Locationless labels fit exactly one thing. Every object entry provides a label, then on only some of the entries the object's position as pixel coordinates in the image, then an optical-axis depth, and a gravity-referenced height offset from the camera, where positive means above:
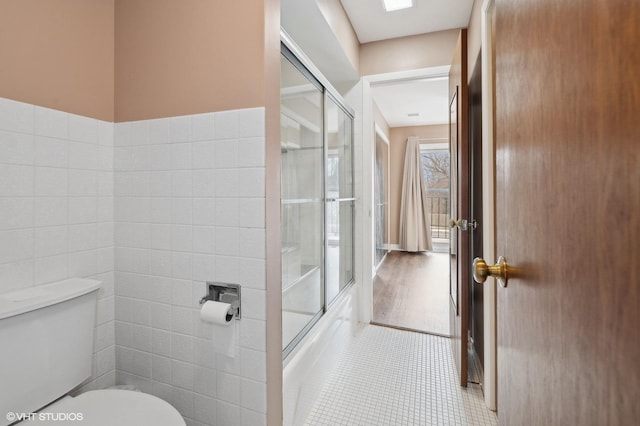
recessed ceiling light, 2.13 +1.47
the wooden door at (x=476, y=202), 1.97 +0.09
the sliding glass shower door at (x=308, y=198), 1.77 +0.12
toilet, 0.94 -0.49
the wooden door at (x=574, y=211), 0.33 +0.01
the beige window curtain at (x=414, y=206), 5.92 +0.19
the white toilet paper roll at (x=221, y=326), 1.12 -0.41
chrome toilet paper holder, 1.16 -0.29
